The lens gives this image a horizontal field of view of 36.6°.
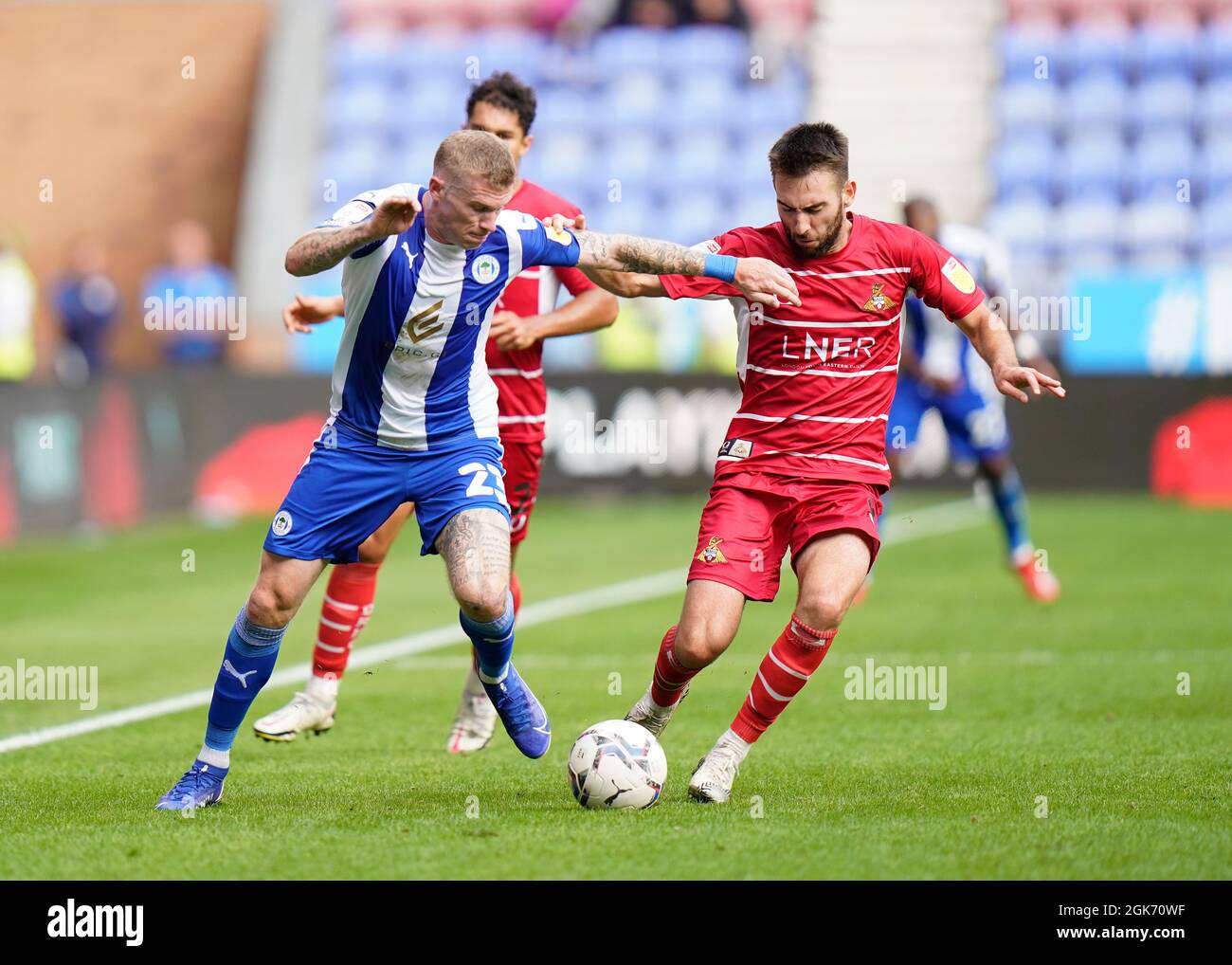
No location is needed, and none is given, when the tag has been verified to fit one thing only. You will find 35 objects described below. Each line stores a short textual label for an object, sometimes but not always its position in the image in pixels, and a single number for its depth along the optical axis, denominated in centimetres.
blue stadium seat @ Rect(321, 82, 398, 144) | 2434
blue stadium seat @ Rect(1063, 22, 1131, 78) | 2283
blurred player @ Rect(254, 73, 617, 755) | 700
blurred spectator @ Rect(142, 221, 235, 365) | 2044
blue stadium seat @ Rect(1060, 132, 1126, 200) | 2198
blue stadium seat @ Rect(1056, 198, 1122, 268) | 2138
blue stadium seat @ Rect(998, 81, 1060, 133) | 2270
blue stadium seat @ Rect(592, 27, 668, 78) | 2392
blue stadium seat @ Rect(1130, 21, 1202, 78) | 2262
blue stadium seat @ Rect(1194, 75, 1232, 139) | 2225
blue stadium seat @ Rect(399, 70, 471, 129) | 2422
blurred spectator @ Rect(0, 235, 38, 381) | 1909
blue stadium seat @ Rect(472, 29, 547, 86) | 2406
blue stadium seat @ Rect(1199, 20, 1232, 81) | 2255
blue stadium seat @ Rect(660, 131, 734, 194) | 2297
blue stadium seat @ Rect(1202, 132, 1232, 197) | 2178
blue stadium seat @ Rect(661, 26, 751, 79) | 2366
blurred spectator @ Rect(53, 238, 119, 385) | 2019
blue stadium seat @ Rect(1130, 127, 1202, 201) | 2183
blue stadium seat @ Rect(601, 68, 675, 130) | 2370
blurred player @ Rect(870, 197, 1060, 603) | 1143
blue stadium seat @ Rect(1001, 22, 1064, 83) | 2298
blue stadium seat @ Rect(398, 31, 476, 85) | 2473
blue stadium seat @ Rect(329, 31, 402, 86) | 2492
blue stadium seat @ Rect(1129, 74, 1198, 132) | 2234
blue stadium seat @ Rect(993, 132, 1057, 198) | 2206
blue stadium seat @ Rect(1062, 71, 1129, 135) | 2258
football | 571
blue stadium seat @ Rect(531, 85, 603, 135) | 2366
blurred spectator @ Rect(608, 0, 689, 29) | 2419
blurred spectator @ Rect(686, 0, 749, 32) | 2398
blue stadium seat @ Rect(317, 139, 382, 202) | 2370
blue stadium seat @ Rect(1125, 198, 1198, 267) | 2125
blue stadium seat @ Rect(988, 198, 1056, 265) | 2152
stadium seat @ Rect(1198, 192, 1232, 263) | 2128
